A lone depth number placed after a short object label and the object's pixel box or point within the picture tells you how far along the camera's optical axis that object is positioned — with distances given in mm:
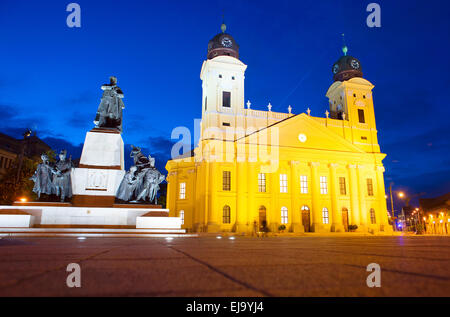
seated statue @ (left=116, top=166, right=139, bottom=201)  12492
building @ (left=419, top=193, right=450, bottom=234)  55281
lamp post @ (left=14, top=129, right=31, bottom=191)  29473
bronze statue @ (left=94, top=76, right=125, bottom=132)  13836
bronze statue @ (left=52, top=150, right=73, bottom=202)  11961
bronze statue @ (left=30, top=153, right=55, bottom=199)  12023
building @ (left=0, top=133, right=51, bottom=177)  47156
